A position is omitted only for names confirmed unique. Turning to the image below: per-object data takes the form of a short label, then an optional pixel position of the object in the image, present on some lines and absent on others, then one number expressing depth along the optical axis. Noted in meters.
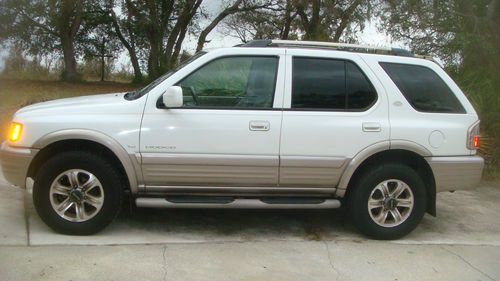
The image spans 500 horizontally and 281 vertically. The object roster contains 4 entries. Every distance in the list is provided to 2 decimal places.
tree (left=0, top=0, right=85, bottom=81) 17.14
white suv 5.05
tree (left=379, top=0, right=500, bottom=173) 9.30
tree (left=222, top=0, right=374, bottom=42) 15.92
